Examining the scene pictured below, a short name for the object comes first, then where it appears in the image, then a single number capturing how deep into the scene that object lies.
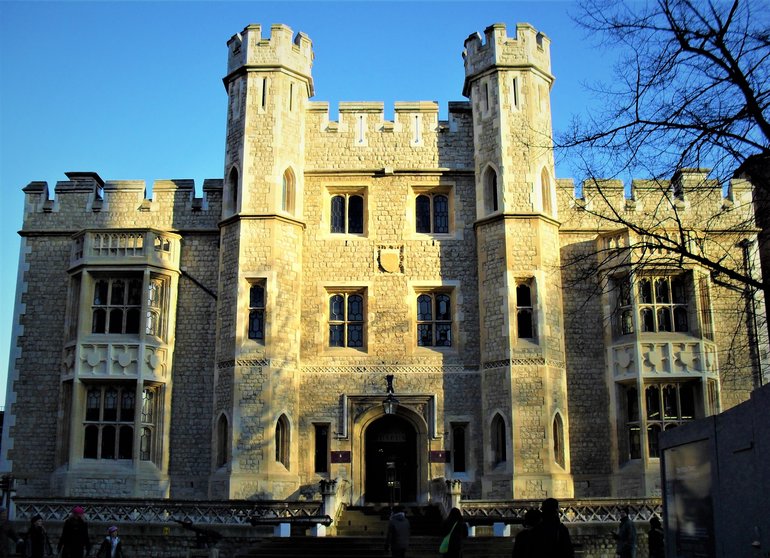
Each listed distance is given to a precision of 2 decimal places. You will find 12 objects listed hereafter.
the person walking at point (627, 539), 14.82
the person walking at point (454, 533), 10.55
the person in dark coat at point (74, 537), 12.84
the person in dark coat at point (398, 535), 12.73
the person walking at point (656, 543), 15.42
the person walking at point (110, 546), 14.41
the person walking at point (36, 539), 12.89
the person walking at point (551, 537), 7.91
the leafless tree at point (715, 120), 10.55
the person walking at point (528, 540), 7.99
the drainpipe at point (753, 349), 20.55
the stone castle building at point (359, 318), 20.42
